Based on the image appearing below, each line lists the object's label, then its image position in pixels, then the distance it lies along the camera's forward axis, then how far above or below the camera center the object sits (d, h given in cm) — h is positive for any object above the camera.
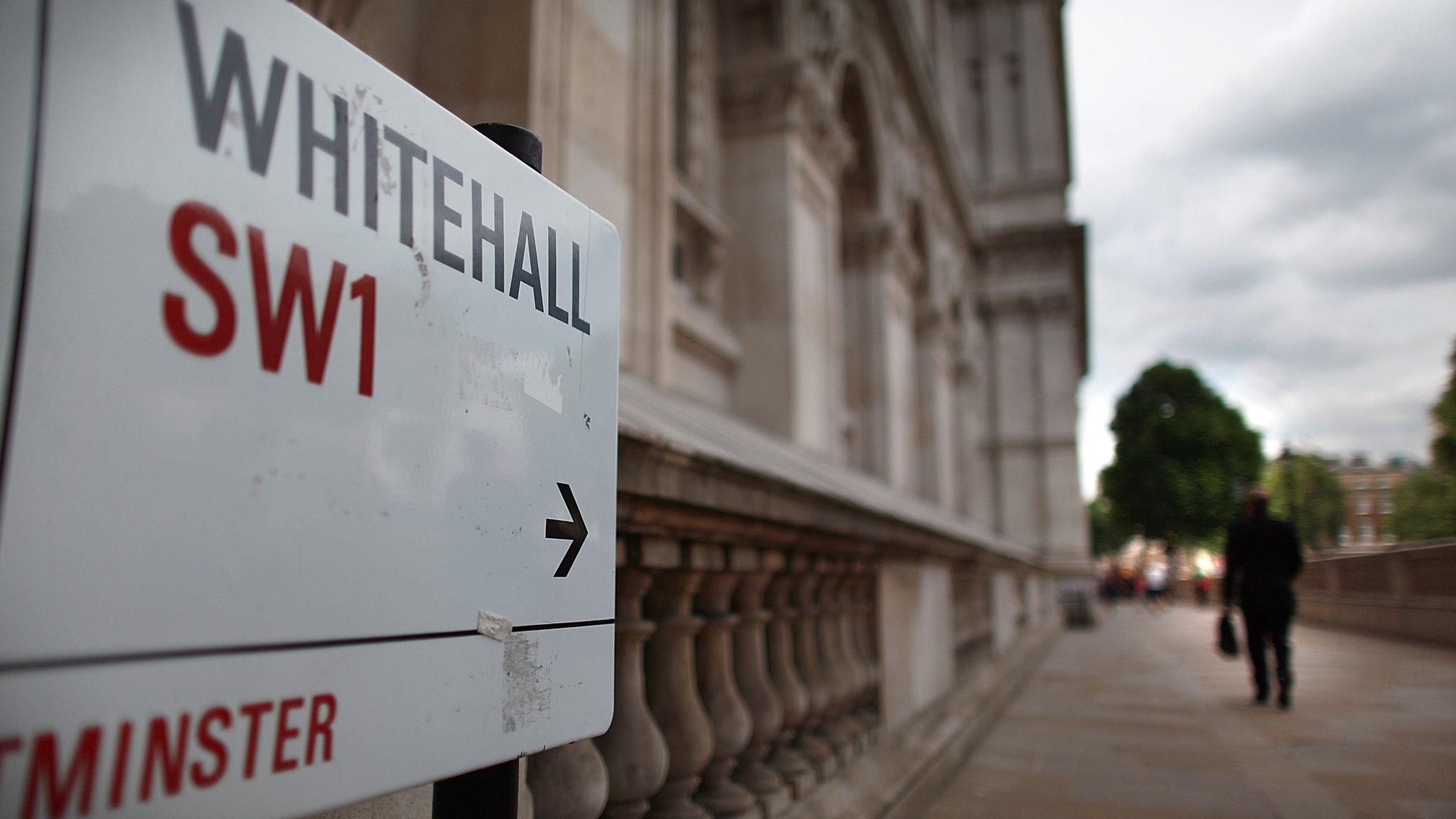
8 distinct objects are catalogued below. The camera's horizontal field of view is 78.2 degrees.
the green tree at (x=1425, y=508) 4578 +86
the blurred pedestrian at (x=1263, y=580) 686 -45
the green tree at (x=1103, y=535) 7594 -110
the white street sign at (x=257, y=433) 64 +8
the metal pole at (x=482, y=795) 110 -33
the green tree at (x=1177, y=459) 4281 +312
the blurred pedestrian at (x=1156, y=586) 3212 -229
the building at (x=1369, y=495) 9331 +293
